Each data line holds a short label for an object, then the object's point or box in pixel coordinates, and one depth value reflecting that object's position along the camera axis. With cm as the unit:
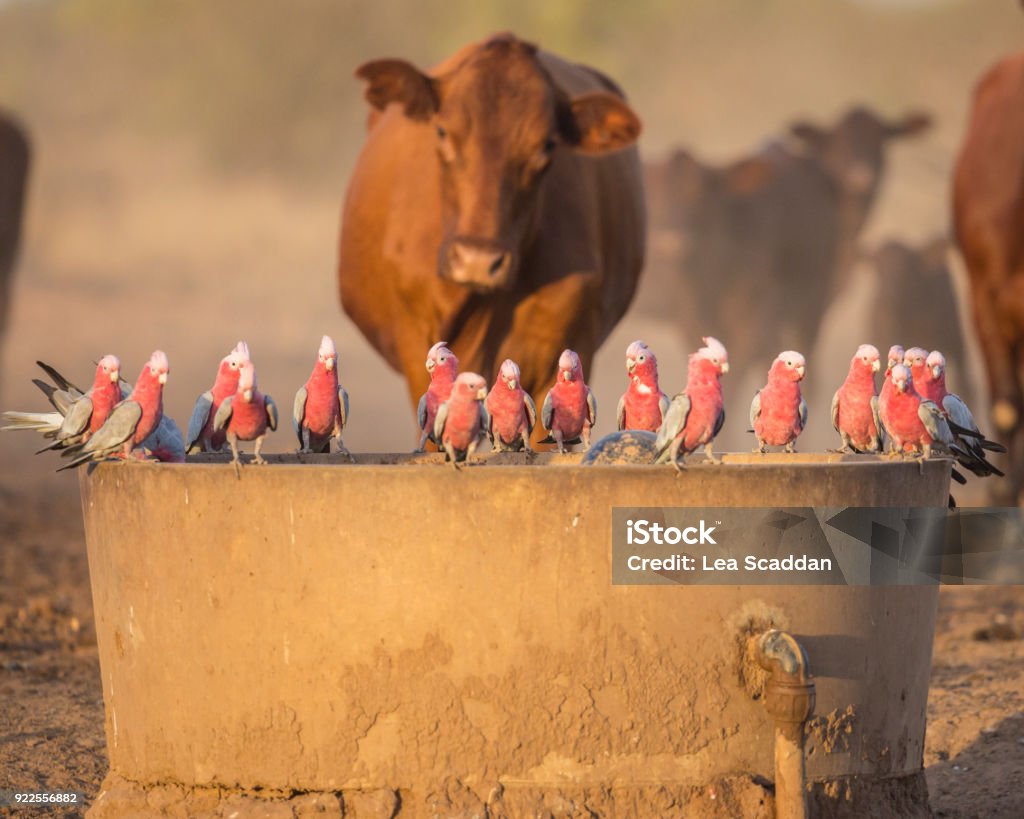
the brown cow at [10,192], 3316
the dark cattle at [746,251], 3406
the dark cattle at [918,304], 3362
